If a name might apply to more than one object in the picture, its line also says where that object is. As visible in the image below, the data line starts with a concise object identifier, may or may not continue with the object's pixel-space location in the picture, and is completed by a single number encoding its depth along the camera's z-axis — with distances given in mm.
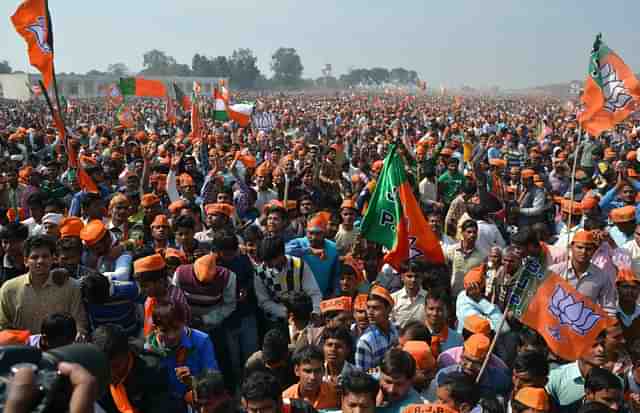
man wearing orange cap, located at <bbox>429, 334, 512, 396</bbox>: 3629
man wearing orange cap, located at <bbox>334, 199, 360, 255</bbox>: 5848
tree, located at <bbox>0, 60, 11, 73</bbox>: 85844
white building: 35438
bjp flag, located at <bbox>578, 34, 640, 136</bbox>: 5934
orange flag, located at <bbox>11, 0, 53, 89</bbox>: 6594
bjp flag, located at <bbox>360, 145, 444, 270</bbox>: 4820
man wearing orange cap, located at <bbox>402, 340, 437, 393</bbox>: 3611
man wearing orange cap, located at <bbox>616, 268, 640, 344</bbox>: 4434
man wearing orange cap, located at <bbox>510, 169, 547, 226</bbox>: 7352
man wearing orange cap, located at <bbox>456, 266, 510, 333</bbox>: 4426
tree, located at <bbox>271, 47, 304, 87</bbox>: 124250
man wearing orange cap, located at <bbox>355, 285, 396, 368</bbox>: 3803
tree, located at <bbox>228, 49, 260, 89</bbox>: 99562
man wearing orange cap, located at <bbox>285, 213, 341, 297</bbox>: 4961
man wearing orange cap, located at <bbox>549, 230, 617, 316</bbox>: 4488
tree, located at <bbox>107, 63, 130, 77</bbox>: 123375
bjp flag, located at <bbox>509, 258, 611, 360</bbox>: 3561
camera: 1553
